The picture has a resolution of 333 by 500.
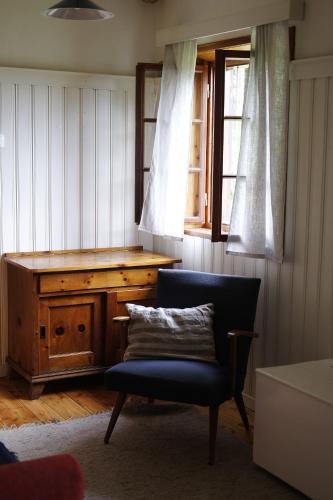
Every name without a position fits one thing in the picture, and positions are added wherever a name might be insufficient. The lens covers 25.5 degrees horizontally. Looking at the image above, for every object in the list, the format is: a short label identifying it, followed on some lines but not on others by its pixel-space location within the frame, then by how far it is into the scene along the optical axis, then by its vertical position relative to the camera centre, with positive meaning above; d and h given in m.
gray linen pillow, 3.73 -0.87
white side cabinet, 2.90 -1.07
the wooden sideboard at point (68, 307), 4.21 -0.85
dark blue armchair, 3.41 -0.98
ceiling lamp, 3.48 +0.73
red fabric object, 1.62 -0.72
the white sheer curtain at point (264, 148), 3.70 +0.09
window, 4.45 +0.19
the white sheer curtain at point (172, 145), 4.37 +0.11
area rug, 3.14 -1.38
